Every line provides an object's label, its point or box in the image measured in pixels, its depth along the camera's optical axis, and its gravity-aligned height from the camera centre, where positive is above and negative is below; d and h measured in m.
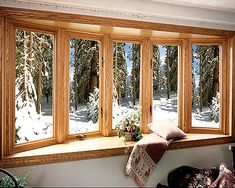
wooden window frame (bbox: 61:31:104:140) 2.85 +0.24
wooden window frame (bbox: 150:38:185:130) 3.39 +0.14
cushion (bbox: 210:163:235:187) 2.46 -0.86
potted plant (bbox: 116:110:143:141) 2.93 -0.41
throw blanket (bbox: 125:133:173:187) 2.61 -0.68
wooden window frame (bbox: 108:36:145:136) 3.20 +0.24
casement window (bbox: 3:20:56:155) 2.32 +0.05
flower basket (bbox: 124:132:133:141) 2.93 -0.50
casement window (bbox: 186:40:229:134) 3.40 +0.09
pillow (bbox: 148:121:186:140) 2.87 -0.43
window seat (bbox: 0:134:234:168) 2.32 -0.58
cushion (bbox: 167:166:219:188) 2.64 -0.91
